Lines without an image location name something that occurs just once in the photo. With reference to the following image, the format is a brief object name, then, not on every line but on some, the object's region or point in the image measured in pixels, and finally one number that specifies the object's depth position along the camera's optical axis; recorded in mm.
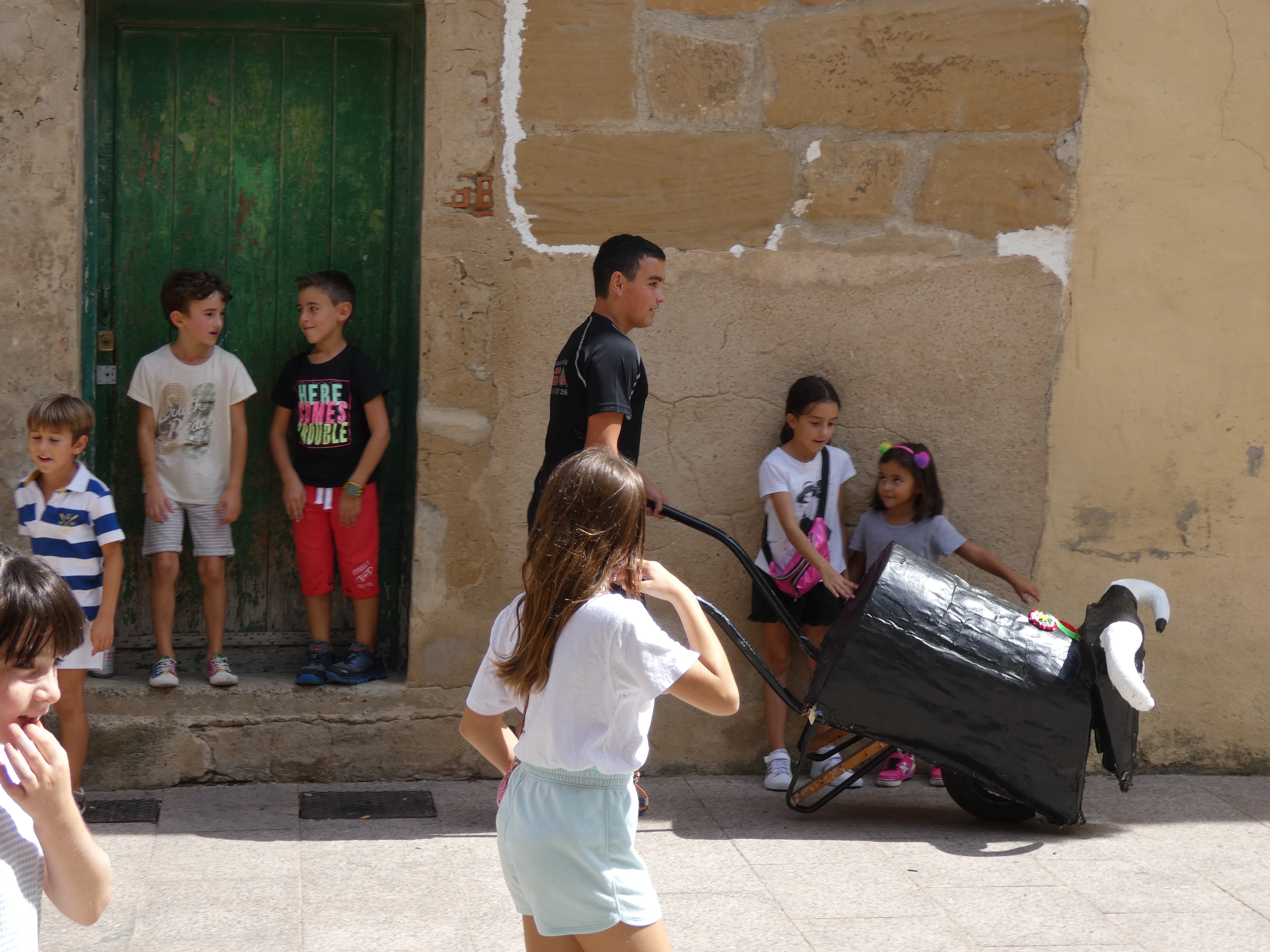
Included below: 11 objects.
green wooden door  4656
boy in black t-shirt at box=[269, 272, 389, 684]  4648
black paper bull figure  3900
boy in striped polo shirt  4121
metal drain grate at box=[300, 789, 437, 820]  4348
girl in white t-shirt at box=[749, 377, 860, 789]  4621
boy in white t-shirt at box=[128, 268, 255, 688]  4531
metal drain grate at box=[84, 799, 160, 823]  4230
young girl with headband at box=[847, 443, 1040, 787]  4703
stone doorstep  4520
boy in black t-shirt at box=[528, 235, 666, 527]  3879
